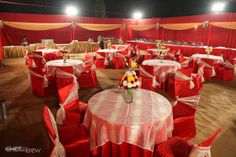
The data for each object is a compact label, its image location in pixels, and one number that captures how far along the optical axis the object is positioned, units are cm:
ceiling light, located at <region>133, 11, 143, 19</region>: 1571
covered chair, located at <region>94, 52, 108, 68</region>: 793
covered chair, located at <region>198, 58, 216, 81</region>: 609
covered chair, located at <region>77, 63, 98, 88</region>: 527
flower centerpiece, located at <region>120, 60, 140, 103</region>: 222
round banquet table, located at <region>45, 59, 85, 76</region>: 480
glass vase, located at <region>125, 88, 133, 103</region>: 233
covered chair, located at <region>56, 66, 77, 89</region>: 447
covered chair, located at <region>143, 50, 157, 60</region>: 751
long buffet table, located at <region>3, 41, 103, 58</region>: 973
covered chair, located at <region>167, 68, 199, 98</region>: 274
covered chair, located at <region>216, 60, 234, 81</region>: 606
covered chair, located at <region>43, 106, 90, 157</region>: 182
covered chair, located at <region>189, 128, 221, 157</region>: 156
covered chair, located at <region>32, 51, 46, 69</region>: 520
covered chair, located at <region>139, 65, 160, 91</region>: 466
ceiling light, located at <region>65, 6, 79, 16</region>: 1266
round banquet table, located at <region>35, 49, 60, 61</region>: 745
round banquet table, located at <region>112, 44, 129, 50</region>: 1010
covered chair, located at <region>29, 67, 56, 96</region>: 437
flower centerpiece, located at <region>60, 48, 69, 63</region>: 504
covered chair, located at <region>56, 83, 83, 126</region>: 258
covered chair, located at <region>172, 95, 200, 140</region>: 257
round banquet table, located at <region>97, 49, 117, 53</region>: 800
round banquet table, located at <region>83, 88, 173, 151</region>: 193
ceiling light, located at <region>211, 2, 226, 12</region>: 987
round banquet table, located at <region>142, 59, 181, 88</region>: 483
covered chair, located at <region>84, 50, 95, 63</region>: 549
